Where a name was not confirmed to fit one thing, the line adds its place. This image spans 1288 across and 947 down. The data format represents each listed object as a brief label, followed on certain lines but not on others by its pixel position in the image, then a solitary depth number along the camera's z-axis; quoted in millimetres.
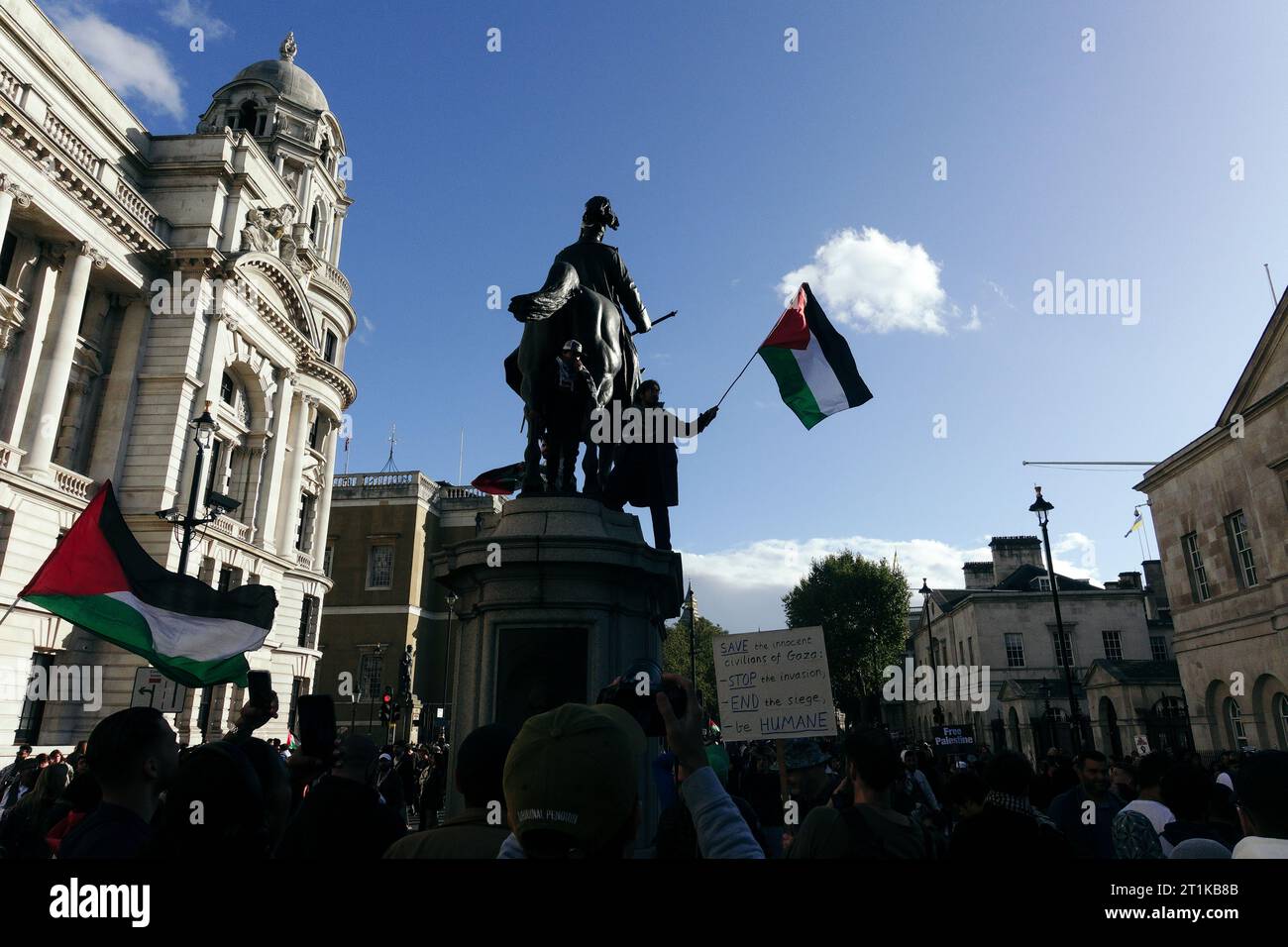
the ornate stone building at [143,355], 26484
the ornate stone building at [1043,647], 31281
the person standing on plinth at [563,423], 8000
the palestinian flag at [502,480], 9531
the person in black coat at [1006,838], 2777
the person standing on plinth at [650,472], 8273
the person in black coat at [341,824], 3244
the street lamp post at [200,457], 17609
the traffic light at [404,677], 31914
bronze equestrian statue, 8000
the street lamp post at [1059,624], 20083
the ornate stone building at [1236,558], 22734
